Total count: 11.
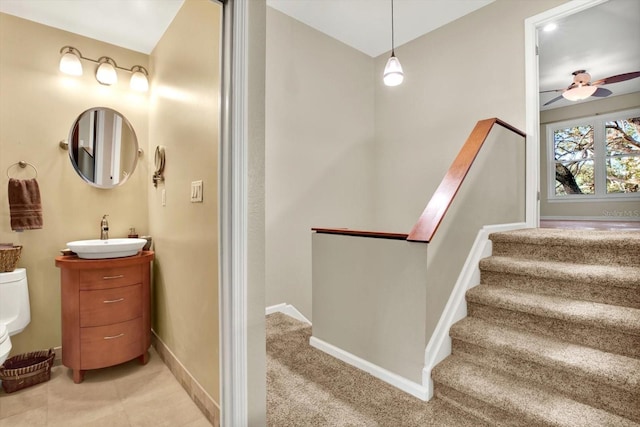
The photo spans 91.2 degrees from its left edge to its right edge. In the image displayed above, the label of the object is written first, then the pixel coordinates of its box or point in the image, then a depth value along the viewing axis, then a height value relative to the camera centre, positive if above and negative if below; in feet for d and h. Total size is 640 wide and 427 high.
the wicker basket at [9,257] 6.52 -0.88
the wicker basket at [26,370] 6.32 -3.26
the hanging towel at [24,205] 6.93 +0.24
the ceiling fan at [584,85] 12.73 +5.25
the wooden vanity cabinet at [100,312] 6.66 -2.15
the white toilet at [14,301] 6.47 -1.83
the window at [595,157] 18.01 +3.33
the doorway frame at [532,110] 9.11 +3.02
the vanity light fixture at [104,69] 7.58 +3.76
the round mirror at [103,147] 8.00 +1.80
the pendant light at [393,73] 8.75 +3.94
